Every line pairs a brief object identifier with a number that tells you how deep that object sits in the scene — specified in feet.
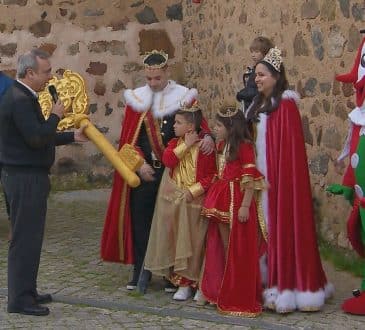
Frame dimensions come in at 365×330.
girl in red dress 29.88
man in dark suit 29.50
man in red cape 32.94
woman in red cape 29.70
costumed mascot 29.15
